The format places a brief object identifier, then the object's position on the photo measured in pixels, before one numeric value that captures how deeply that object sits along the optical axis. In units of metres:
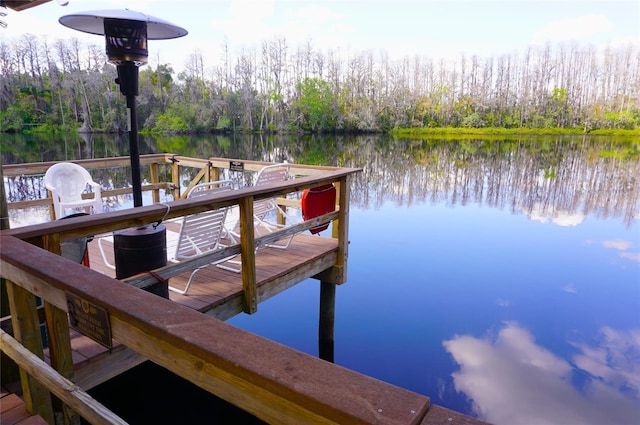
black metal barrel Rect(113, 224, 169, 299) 2.64
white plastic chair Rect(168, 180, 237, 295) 3.11
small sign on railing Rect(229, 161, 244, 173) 5.39
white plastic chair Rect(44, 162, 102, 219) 4.45
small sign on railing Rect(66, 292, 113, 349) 1.10
